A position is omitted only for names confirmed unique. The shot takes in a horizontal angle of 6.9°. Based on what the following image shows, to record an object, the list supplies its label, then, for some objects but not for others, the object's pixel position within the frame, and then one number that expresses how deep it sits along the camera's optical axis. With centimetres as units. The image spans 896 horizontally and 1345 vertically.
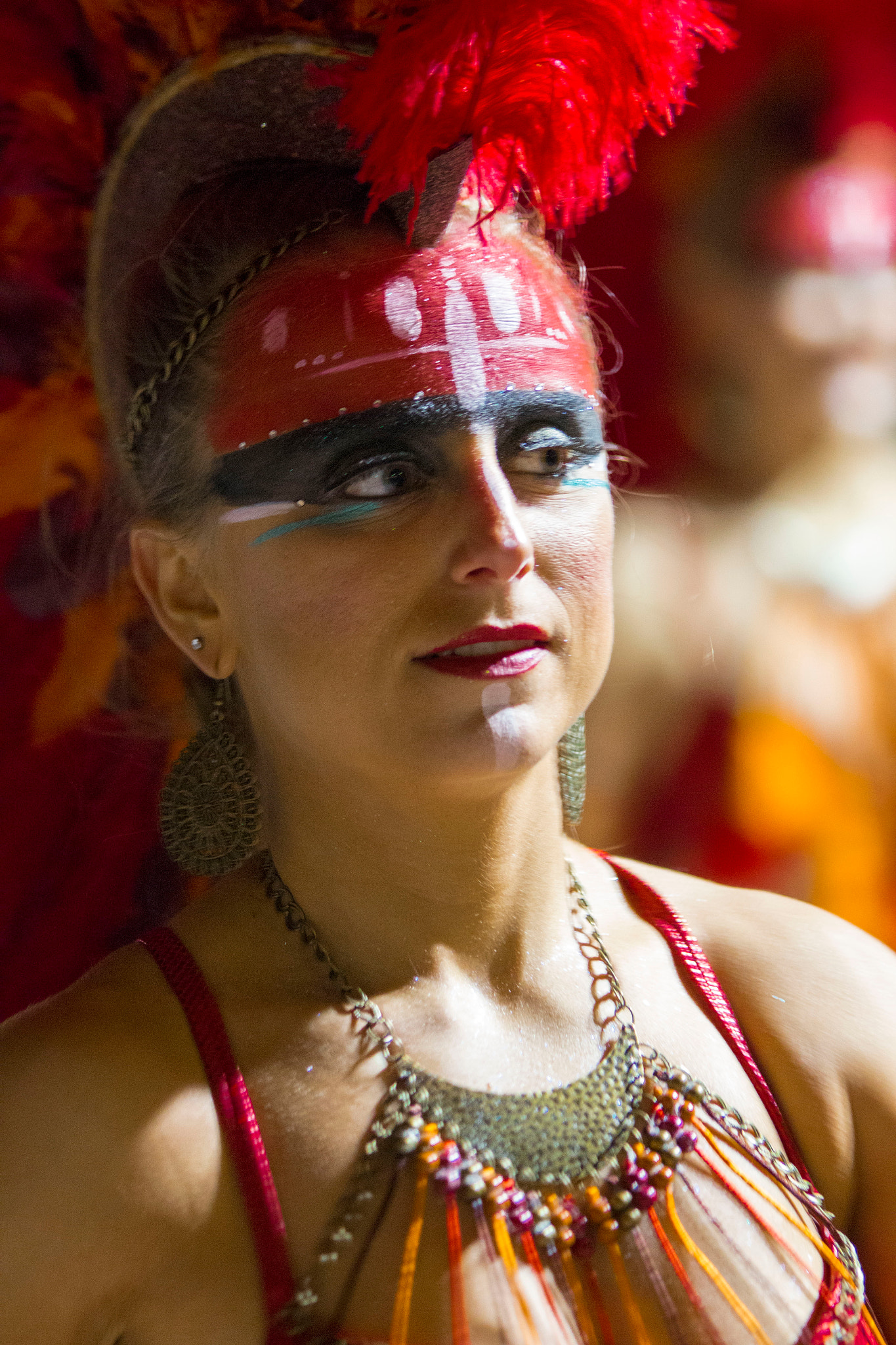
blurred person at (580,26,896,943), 302
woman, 252
